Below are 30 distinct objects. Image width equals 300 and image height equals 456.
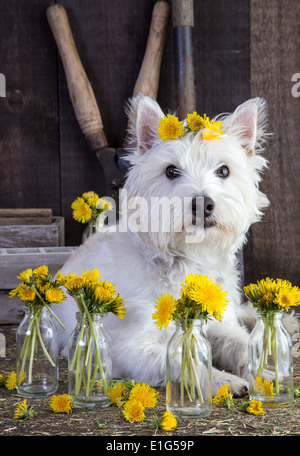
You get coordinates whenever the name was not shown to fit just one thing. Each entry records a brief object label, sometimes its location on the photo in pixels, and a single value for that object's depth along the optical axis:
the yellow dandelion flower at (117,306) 1.46
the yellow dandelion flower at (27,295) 1.54
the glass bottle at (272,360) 1.47
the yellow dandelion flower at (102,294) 1.45
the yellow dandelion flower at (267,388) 1.47
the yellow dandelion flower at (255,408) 1.40
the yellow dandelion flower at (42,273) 1.57
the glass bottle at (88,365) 1.47
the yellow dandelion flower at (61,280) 1.48
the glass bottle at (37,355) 1.59
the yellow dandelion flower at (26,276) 1.55
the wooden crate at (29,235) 2.88
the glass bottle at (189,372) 1.38
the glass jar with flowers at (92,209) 2.60
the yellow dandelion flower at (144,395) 1.40
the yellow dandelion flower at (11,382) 1.63
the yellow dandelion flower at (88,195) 2.65
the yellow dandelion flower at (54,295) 1.53
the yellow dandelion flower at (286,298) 1.42
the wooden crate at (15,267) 2.51
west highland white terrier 1.66
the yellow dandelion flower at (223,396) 1.47
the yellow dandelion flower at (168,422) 1.28
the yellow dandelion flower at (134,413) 1.35
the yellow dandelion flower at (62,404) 1.41
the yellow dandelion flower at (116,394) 1.47
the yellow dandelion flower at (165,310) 1.35
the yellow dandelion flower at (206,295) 1.30
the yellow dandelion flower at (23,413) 1.38
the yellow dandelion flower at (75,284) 1.45
